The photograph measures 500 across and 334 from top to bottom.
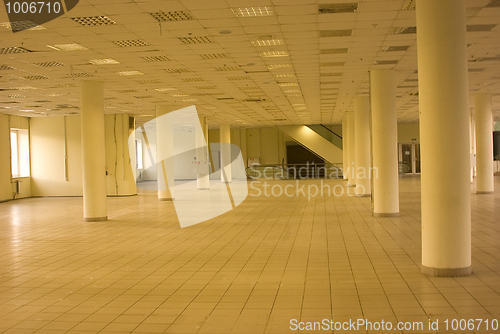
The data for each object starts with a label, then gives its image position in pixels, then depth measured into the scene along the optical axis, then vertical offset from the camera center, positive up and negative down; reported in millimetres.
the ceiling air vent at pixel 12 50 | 9117 +2350
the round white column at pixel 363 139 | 18234 +763
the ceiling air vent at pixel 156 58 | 10281 +2369
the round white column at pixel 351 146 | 24456 +696
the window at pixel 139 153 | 34281 +868
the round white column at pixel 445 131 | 5984 +325
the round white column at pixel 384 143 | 12359 +404
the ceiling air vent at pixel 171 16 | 7348 +2380
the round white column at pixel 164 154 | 18594 +389
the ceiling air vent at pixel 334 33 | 8516 +2347
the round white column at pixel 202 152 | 24812 +589
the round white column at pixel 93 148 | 12844 +491
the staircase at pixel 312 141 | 33812 +1392
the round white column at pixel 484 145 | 18188 +396
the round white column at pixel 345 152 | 28962 +437
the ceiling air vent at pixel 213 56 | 10102 +2362
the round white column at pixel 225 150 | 30703 +809
